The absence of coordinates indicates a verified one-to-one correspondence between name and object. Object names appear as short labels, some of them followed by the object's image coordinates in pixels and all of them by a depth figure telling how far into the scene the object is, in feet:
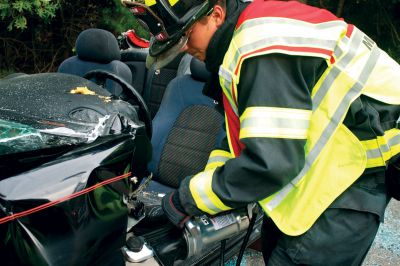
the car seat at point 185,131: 9.60
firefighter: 4.01
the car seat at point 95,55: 11.62
